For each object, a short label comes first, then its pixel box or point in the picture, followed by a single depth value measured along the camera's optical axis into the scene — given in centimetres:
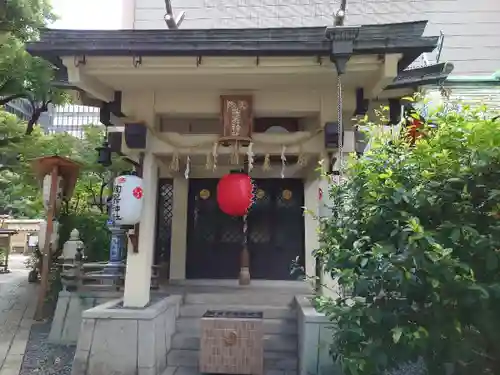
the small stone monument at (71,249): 958
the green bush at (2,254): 1575
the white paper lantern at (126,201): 664
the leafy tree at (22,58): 955
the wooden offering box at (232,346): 612
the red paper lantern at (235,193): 687
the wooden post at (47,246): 867
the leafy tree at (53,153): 1123
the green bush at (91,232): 1226
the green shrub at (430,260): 315
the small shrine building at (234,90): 575
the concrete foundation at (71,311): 785
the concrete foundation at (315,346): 565
